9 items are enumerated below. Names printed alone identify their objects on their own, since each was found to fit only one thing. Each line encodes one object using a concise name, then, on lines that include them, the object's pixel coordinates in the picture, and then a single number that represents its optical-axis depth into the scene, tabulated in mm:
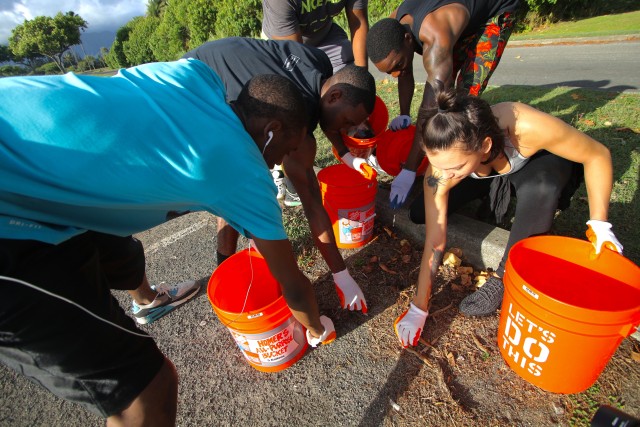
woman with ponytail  1627
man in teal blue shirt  937
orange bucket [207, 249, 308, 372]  1613
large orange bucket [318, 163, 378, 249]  2428
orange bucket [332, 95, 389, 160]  2598
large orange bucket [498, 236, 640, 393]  1280
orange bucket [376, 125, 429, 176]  2852
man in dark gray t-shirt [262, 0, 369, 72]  2715
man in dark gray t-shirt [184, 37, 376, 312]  1972
